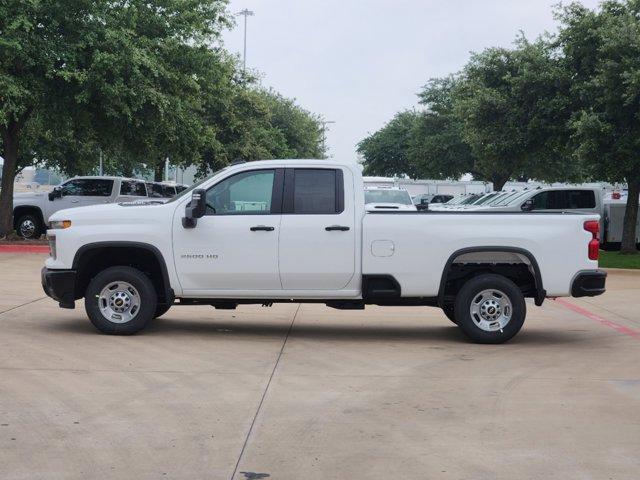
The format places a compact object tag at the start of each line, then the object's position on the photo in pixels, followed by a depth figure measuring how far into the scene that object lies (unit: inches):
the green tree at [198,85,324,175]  1850.4
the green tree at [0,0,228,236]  887.7
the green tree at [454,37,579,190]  1023.0
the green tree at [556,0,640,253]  891.4
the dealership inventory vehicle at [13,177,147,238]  1048.2
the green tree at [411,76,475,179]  2357.3
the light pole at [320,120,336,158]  3949.3
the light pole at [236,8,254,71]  3608.3
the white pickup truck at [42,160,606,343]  409.4
